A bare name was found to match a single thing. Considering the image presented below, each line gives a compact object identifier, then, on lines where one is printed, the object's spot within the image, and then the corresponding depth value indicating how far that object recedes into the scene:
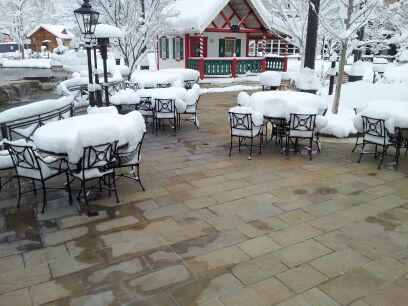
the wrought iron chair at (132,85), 12.54
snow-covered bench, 6.11
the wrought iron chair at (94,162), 5.03
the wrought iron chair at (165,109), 9.17
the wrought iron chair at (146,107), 9.83
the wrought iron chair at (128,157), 5.68
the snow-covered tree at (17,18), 39.44
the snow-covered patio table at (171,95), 9.21
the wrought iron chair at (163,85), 12.99
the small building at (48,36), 49.00
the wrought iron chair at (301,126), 7.32
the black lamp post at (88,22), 6.97
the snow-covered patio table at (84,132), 4.93
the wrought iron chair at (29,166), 4.85
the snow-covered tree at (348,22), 9.20
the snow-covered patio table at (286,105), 7.40
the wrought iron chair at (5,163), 5.62
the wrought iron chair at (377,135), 6.85
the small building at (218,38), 20.73
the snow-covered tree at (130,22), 14.03
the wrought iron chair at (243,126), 7.36
